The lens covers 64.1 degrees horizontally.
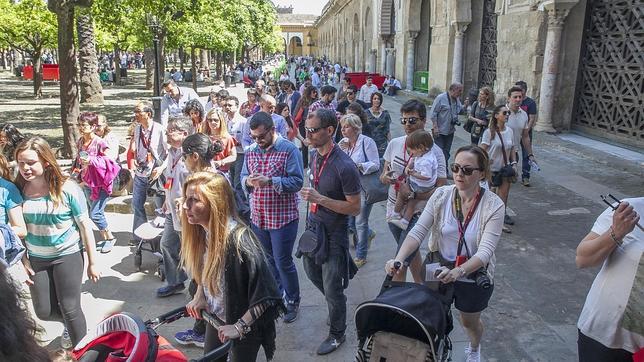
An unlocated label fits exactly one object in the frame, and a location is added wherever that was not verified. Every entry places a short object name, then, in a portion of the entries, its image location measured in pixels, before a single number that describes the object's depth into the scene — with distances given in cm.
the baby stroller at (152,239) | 561
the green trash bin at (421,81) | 2336
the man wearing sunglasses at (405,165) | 455
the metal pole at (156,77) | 1084
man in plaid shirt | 421
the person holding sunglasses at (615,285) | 232
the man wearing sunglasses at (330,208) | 387
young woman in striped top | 360
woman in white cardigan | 317
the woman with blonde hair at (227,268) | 279
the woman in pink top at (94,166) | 604
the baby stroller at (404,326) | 253
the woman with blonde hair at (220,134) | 618
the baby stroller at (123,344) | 220
